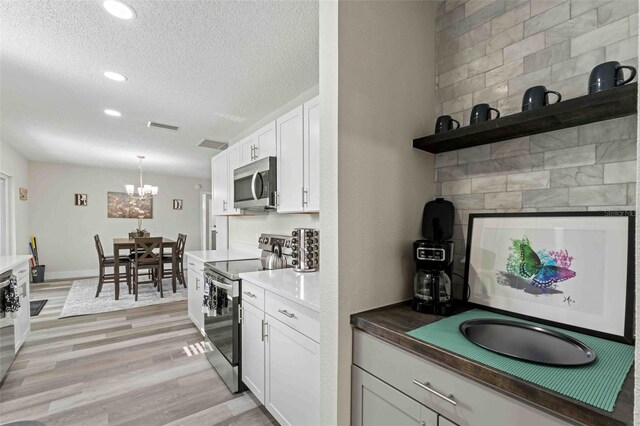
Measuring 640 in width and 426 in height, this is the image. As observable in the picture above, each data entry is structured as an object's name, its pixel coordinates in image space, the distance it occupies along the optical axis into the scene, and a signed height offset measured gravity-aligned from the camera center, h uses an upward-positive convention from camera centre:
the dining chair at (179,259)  5.28 -0.93
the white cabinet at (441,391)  0.76 -0.56
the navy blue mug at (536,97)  1.10 +0.43
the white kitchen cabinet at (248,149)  2.91 +0.62
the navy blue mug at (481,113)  1.28 +0.42
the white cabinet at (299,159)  2.07 +0.38
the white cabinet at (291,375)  1.44 -0.91
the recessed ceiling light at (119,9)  1.63 +1.16
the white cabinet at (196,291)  3.13 -0.97
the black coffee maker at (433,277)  1.24 -0.30
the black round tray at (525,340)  0.97 -0.49
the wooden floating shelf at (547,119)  0.90 +0.33
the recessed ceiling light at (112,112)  3.23 +1.10
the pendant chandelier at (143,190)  5.41 +0.36
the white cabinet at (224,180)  3.40 +0.37
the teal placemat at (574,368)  0.68 -0.43
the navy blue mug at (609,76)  0.94 +0.44
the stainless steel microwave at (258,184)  2.53 +0.22
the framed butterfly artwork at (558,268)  0.98 -0.23
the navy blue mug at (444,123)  1.41 +0.42
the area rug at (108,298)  4.17 -1.46
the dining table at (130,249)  4.62 -0.77
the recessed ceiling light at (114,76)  2.42 +1.13
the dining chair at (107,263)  4.82 -0.95
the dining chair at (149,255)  4.79 -0.80
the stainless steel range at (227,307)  2.14 -0.80
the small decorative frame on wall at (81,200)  6.57 +0.19
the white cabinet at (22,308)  2.73 -1.01
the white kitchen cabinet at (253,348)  1.87 -0.95
